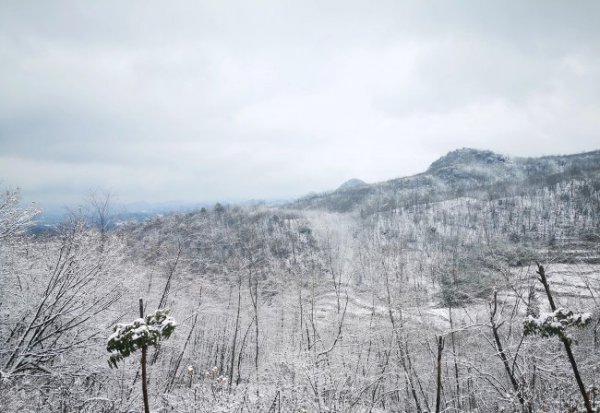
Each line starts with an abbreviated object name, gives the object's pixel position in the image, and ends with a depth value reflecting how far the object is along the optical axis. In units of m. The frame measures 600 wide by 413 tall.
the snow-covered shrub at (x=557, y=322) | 5.78
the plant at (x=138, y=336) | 4.84
